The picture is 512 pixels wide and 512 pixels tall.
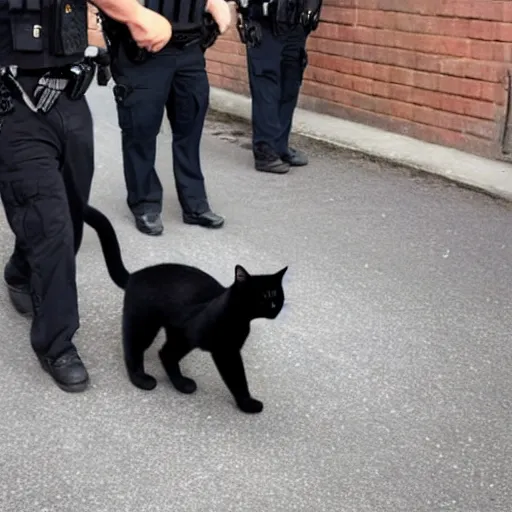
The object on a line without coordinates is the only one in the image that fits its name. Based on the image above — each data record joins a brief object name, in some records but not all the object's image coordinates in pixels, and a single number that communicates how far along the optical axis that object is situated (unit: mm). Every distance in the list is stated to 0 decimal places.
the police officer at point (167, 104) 4887
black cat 3189
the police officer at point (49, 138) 3365
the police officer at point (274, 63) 6172
